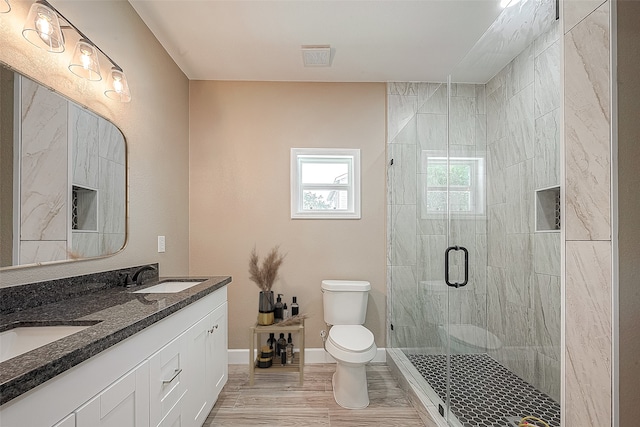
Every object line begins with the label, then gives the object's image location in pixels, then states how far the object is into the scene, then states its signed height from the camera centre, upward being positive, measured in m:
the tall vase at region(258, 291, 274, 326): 2.70 -0.72
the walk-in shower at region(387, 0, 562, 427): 1.32 -0.05
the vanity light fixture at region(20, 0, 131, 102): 1.32 +0.78
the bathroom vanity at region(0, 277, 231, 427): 0.74 -0.43
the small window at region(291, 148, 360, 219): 3.06 +0.35
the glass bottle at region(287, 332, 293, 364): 2.86 -1.13
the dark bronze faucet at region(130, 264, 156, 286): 1.95 -0.33
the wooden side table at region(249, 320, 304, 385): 2.58 -1.01
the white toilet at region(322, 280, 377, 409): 2.23 -0.84
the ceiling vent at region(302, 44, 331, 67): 2.48 +1.28
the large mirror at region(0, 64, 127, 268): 1.19 +0.19
